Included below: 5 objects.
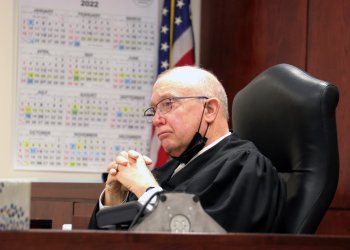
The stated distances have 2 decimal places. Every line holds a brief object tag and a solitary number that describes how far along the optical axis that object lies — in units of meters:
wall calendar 7.81
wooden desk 2.20
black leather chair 3.62
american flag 8.02
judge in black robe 3.60
